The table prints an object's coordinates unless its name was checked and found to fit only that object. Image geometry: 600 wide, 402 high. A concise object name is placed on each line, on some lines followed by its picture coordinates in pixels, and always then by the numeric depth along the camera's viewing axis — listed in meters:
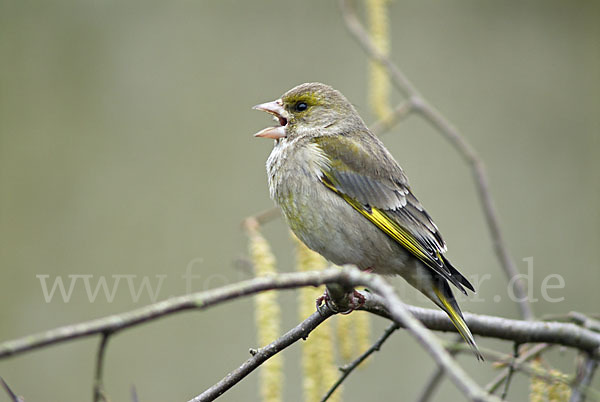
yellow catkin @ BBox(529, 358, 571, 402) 4.86
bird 6.18
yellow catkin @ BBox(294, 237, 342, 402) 5.19
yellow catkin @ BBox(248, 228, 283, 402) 4.97
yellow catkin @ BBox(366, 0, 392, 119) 6.71
